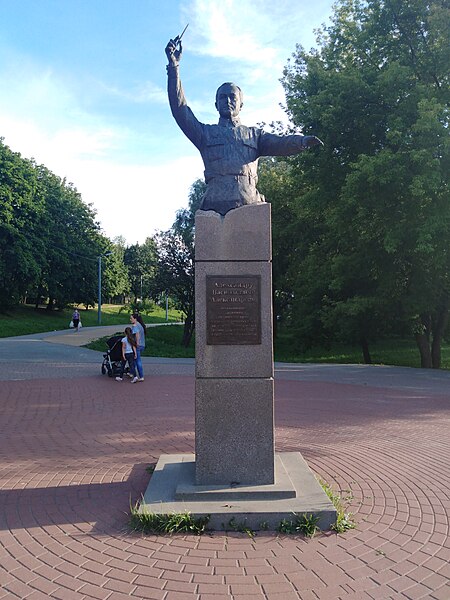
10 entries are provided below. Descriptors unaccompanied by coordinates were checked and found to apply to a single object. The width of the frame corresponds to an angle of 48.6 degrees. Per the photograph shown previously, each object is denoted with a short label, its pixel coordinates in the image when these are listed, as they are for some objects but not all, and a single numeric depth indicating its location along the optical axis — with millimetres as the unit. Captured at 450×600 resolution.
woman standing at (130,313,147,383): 12961
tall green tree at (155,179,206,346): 27172
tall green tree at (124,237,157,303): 83688
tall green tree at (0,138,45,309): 41969
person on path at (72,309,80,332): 35500
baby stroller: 13475
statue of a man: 5043
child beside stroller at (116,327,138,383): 12953
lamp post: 44912
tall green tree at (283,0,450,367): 14594
